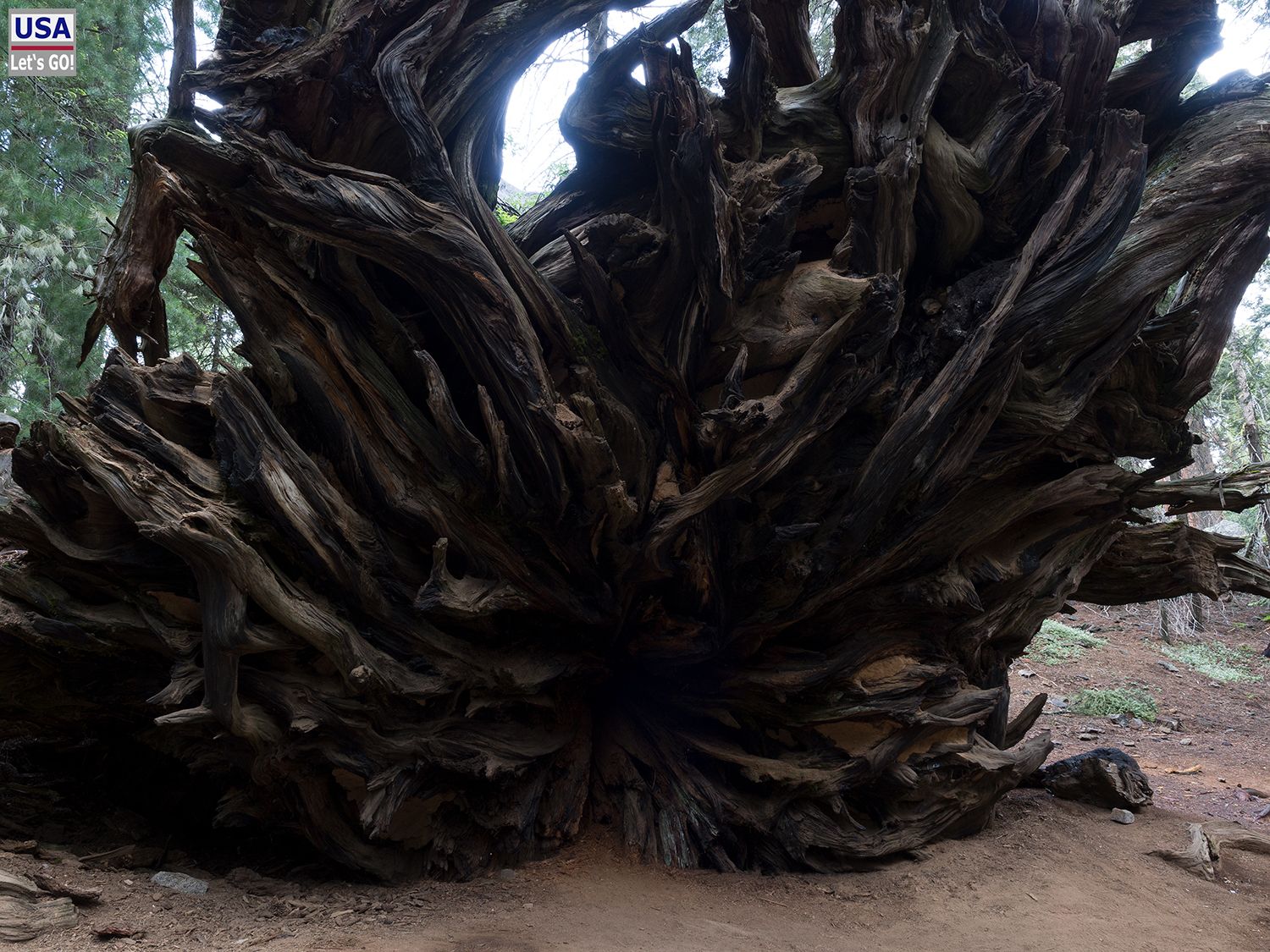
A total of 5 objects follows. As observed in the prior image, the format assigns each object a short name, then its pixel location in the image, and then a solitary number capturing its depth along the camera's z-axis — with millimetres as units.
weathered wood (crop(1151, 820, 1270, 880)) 4523
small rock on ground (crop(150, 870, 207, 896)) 3432
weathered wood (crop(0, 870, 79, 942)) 2652
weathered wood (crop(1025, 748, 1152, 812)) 5441
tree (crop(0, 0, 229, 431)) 9836
